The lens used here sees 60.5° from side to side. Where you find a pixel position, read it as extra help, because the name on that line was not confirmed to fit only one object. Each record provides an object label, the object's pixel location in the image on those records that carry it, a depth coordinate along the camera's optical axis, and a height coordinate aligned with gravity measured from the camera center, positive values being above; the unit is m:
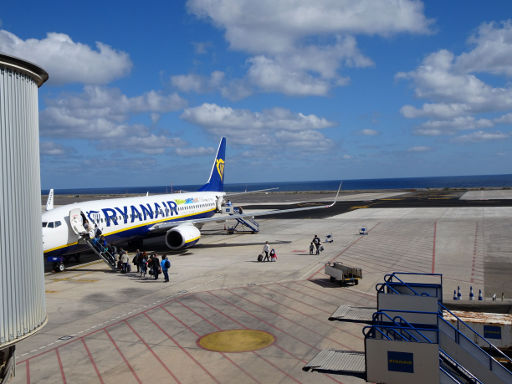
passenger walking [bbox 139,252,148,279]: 28.66 -5.39
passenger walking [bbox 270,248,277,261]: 32.28 -5.53
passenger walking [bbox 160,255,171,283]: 26.84 -5.22
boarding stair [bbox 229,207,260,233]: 50.75 -4.97
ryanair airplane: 29.59 -2.97
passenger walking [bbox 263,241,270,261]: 32.44 -5.19
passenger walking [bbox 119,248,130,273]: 30.17 -5.49
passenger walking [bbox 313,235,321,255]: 35.06 -5.12
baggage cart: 24.67 -5.39
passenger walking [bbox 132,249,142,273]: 29.20 -5.12
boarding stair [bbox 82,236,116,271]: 30.73 -4.71
